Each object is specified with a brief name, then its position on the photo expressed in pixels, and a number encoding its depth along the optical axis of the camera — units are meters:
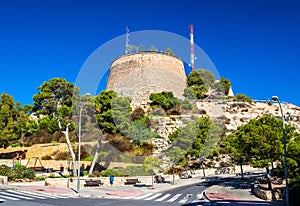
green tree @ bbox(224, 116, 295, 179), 18.39
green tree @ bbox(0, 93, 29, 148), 31.53
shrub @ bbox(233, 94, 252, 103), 55.66
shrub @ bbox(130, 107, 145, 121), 42.28
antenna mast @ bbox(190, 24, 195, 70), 62.54
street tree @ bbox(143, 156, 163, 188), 24.17
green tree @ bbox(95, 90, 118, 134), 25.56
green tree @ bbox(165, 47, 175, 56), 55.32
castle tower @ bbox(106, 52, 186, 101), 51.09
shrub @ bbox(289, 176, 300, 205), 14.23
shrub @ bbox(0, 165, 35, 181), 20.77
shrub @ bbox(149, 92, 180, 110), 45.84
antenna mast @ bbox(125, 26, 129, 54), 55.75
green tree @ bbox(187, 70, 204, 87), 57.53
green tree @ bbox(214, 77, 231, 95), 59.82
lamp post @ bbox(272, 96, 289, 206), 12.94
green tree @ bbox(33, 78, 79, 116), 25.30
